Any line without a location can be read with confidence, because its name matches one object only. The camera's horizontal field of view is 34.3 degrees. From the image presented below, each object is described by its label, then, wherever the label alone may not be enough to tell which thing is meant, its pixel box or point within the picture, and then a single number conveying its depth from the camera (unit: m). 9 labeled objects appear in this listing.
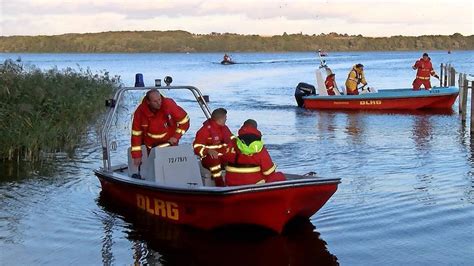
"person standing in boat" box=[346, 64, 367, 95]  26.16
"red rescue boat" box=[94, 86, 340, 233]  8.81
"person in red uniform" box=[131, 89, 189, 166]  10.69
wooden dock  19.43
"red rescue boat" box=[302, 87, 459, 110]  26.02
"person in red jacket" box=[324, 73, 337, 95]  27.50
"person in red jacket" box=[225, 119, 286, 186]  8.83
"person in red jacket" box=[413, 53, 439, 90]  27.21
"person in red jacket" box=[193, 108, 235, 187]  9.66
